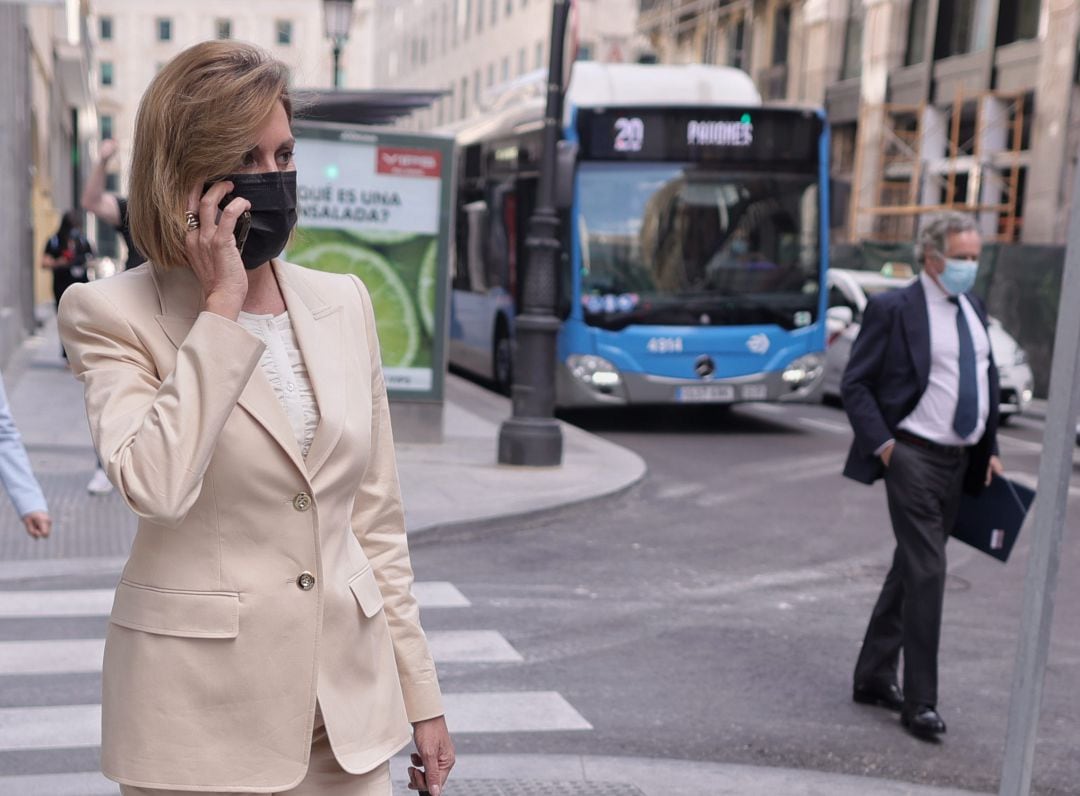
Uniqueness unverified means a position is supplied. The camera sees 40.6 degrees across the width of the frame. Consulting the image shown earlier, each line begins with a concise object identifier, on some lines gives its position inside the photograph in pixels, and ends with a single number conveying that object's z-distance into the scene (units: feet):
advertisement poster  38.88
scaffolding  88.74
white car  52.75
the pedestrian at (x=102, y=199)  28.14
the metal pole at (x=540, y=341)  35.32
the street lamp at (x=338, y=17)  58.54
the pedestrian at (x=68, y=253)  53.62
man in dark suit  16.76
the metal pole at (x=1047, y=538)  10.84
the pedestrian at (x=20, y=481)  13.24
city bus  45.57
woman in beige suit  6.52
